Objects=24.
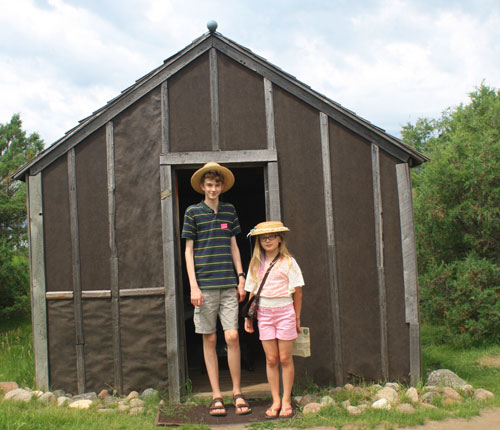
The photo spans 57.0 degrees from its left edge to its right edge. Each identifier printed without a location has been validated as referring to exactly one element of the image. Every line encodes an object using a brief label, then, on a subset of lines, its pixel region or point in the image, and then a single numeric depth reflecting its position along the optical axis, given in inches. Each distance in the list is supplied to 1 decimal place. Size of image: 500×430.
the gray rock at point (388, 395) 184.2
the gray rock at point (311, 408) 175.8
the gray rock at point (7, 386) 206.2
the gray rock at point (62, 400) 189.6
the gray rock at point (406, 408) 175.0
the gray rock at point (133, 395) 197.7
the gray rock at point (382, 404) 178.2
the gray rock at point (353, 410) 175.2
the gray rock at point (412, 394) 184.5
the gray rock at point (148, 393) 197.9
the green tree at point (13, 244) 413.7
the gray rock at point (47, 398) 192.5
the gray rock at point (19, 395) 190.9
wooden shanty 204.4
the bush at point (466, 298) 314.2
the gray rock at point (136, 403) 188.5
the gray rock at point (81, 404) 185.1
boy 174.7
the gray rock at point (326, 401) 182.4
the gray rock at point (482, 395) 189.8
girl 167.3
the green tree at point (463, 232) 321.4
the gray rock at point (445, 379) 202.4
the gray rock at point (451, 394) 188.4
